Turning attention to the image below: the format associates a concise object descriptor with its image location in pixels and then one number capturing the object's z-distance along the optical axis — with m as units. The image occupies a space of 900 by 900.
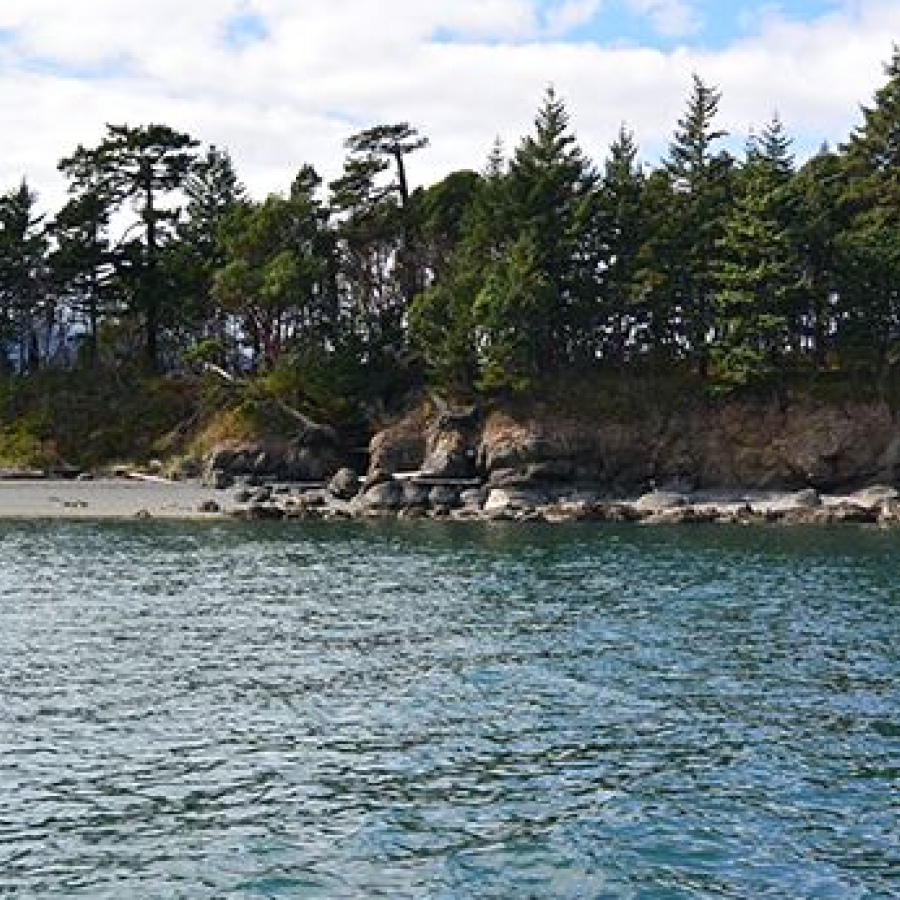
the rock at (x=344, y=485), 68.94
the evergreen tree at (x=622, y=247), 70.88
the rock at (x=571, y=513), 62.16
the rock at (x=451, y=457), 69.62
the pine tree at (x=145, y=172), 85.75
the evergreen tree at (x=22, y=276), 89.19
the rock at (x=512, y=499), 64.06
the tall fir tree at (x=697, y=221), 70.88
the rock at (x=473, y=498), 65.69
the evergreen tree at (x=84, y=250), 86.88
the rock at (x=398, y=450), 71.44
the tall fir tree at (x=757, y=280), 65.88
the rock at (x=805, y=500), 62.32
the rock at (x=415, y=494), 65.69
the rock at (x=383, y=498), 65.31
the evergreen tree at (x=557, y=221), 69.88
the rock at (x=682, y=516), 60.38
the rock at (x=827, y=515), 59.75
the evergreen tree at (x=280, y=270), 76.75
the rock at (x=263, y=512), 63.06
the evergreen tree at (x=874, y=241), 66.62
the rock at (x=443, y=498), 65.82
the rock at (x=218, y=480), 74.06
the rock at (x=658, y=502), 62.25
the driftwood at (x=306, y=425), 75.81
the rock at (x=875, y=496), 62.08
